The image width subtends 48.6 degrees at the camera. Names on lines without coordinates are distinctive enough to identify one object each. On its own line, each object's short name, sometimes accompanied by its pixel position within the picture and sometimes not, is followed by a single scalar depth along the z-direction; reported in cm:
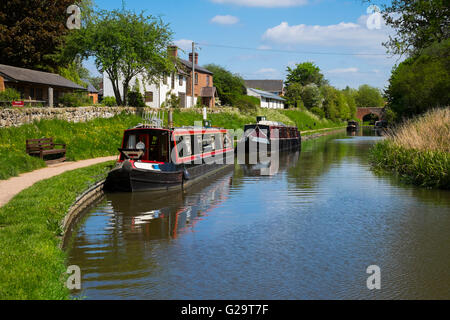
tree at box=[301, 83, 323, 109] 8950
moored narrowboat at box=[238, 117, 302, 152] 3269
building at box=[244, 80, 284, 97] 10775
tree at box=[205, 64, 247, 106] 6645
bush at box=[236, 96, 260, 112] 5728
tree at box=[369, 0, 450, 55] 2206
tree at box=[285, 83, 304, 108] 9060
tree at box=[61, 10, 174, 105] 2902
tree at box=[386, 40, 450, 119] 2891
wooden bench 1842
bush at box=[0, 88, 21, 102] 2694
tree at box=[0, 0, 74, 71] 3719
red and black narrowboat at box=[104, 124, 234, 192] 1583
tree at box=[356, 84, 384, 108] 15612
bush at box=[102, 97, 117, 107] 4124
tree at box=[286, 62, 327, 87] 10688
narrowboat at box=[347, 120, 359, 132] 8362
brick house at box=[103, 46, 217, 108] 4853
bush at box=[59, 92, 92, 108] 3189
